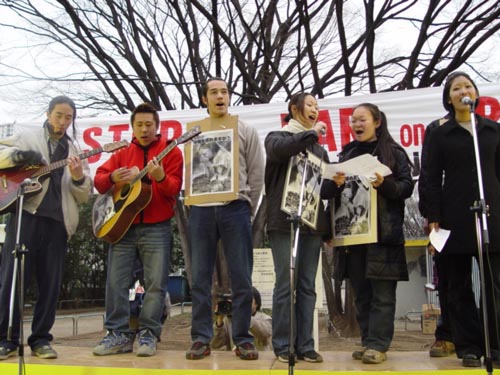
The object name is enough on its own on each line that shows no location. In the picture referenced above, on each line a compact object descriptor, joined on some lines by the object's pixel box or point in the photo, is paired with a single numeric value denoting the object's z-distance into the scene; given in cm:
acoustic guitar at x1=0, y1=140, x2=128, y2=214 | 393
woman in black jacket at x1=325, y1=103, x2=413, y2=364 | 341
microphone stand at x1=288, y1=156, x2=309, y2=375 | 276
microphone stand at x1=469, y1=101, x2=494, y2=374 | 284
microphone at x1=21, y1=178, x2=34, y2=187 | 371
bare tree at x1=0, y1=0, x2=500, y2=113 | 861
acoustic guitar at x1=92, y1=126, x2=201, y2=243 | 381
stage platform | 316
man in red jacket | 386
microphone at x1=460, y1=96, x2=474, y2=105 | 319
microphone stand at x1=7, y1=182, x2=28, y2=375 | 341
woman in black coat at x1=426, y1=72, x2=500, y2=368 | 333
